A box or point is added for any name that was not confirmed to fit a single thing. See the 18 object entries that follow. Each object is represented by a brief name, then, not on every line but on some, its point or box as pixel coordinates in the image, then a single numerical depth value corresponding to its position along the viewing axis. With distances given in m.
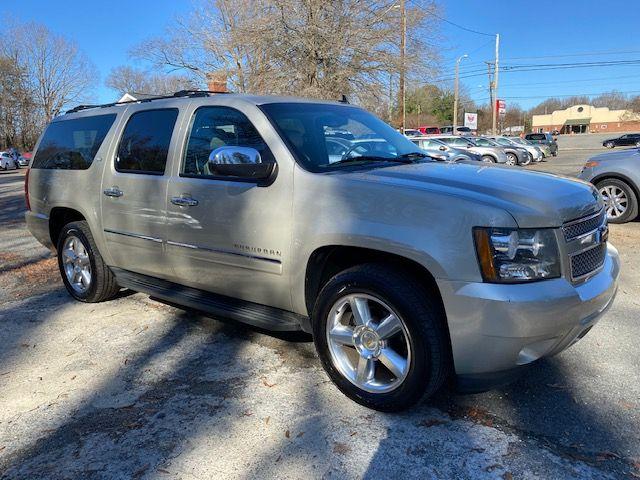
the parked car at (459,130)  48.92
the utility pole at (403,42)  17.94
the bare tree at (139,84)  49.13
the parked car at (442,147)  18.52
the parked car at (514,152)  26.45
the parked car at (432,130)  51.38
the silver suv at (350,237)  2.51
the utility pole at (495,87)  44.34
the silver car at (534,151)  29.54
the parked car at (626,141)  37.46
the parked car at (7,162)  36.91
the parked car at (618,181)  8.16
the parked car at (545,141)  37.72
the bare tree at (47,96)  56.12
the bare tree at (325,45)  17.39
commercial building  110.00
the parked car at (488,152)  23.22
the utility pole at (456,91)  49.80
